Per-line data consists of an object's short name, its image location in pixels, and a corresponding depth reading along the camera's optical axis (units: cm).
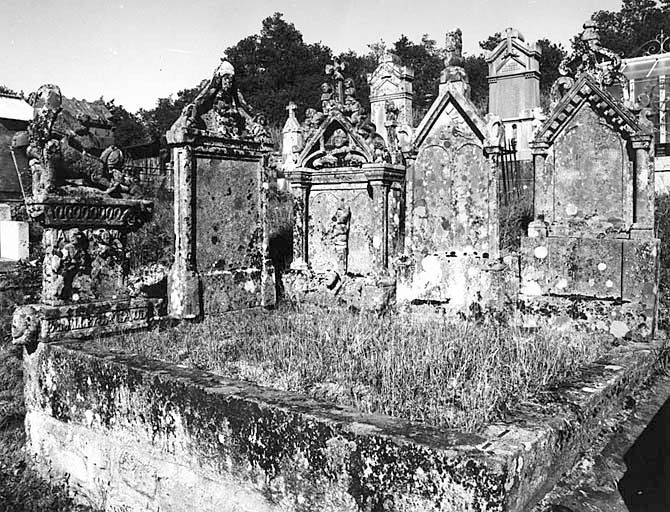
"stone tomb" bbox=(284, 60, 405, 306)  793
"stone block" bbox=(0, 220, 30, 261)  1070
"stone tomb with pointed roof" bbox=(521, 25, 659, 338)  628
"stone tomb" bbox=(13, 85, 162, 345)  514
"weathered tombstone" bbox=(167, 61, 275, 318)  655
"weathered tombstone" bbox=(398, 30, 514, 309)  737
